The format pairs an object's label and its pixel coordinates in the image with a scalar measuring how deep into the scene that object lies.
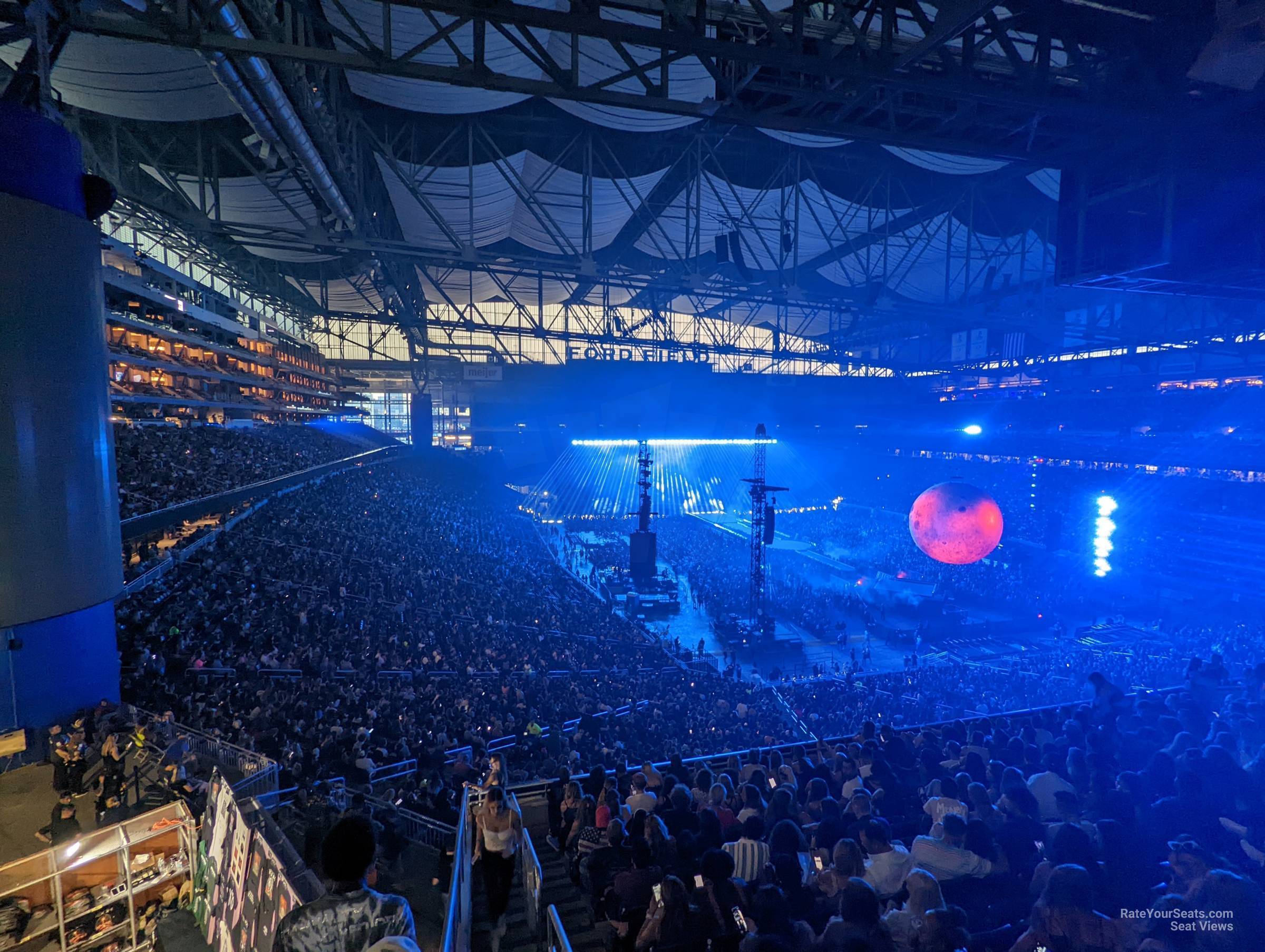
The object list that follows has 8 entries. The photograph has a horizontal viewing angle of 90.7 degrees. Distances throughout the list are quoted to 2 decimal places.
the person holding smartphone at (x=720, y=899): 2.75
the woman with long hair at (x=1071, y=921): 2.46
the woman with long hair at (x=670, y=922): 2.67
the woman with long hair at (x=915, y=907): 2.69
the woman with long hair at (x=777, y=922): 2.57
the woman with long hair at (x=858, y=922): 2.45
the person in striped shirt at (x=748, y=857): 3.52
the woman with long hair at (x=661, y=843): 3.49
